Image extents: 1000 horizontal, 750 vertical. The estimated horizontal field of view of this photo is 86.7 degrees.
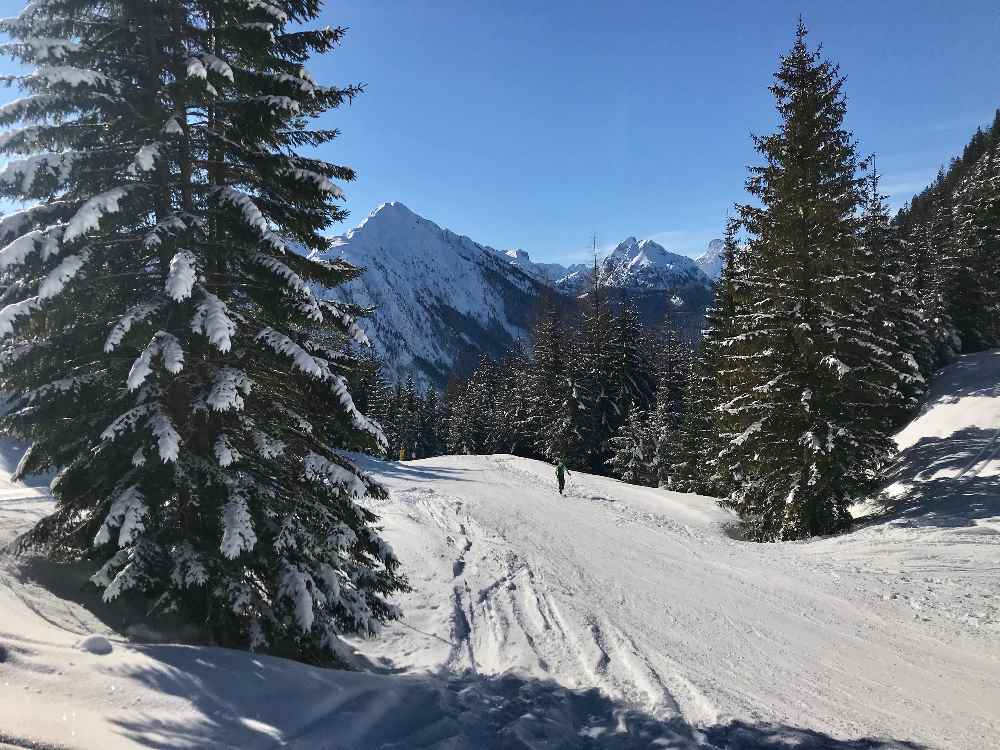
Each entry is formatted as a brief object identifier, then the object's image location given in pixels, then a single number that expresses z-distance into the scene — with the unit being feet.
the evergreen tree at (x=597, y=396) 137.59
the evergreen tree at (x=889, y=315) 49.52
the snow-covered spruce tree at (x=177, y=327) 17.74
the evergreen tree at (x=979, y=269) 108.27
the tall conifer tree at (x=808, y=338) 48.65
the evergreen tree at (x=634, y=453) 127.54
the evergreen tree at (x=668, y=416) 120.98
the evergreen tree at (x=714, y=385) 57.00
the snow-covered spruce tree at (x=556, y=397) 135.54
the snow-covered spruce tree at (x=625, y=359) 143.13
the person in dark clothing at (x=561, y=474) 71.56
